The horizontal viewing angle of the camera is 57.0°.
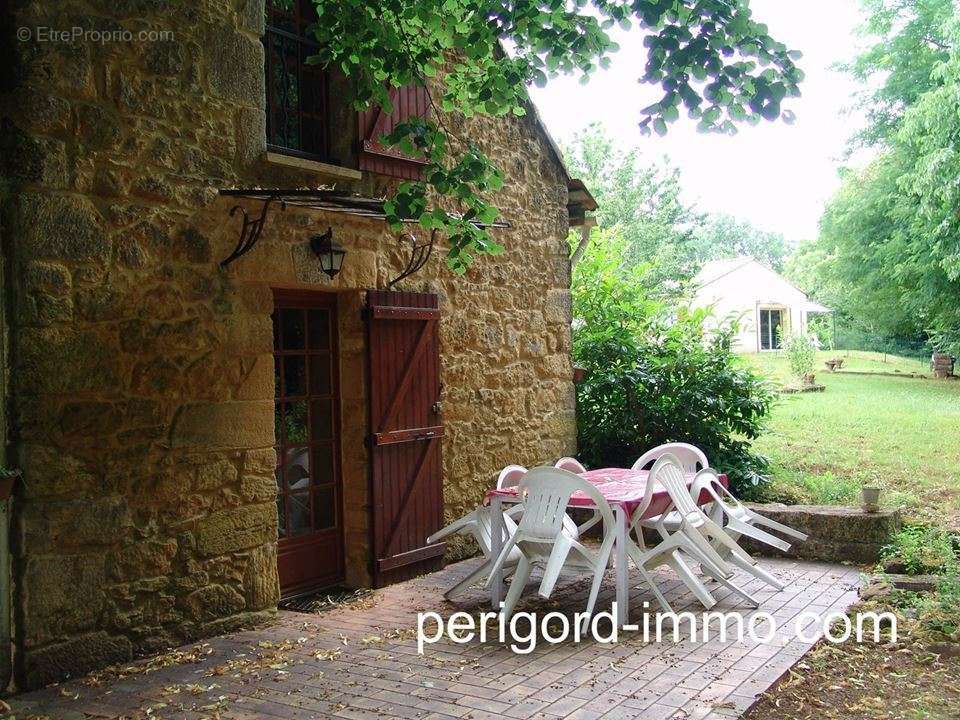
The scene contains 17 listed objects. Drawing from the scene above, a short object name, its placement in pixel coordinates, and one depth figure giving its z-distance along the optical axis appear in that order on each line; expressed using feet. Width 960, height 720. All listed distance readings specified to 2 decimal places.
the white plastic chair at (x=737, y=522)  18.11
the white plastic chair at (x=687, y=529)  16.67
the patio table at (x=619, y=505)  16.34
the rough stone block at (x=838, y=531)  20.77
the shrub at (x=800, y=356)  60.08
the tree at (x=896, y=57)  62.90
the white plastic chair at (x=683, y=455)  20.86
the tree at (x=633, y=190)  114.32
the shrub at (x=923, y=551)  18.42
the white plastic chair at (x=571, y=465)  20.29
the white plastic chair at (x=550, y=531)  15.90
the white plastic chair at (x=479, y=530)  17.79
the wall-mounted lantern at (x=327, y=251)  18.12
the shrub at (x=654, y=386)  26.43
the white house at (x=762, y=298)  107.45
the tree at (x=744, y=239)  203.51
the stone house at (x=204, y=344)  13.79
